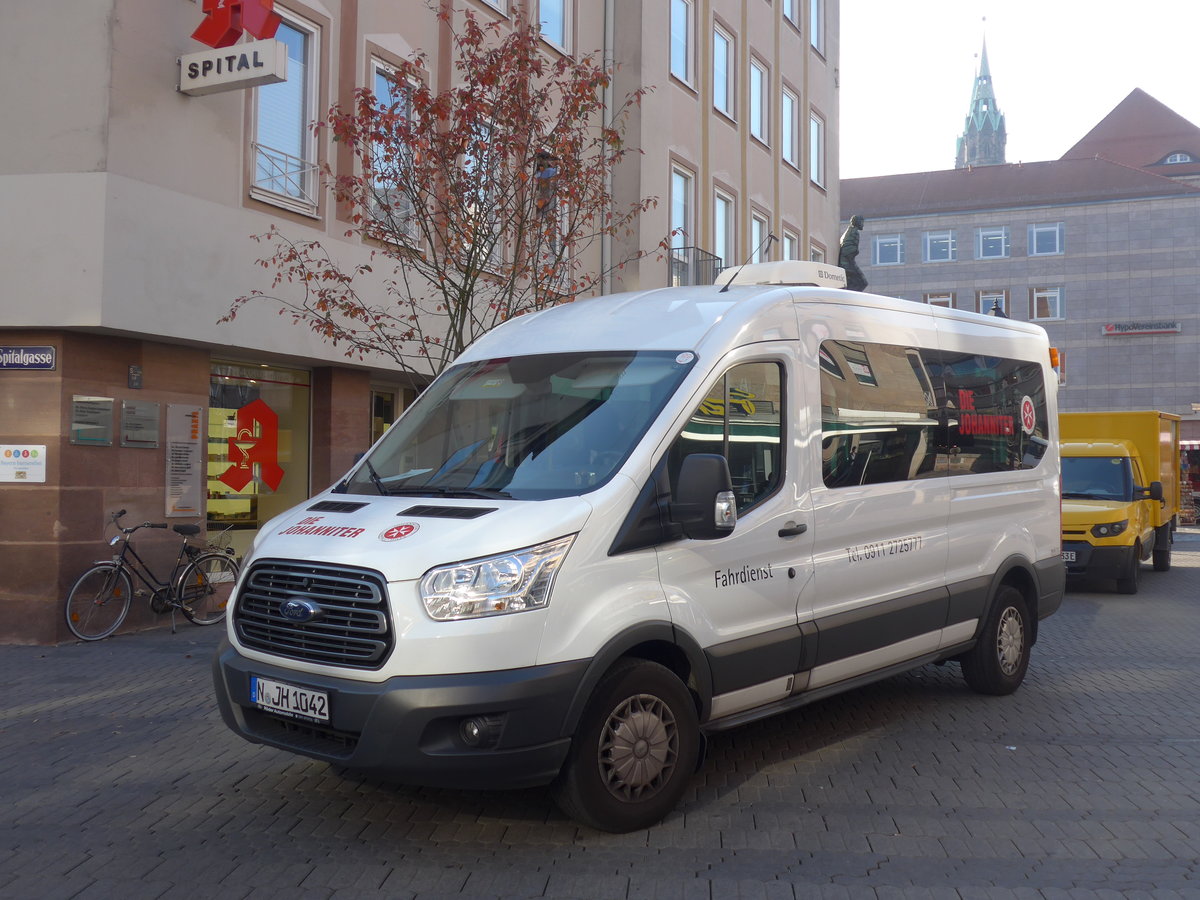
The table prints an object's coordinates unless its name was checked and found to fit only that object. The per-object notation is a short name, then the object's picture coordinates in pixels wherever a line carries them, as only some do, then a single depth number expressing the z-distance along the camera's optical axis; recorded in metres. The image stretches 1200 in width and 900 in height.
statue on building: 14.81
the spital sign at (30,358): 10.76
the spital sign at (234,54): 10.95
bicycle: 10.85
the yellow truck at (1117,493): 15.83
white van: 4.72
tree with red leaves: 11.09
